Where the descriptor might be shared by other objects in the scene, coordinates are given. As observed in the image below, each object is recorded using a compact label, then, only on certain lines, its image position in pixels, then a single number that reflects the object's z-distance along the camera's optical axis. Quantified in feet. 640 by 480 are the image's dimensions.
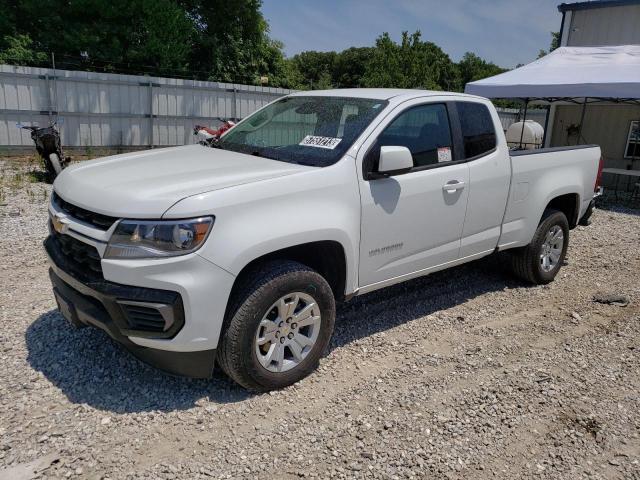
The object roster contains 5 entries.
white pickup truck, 9.16
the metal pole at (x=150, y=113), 44.92
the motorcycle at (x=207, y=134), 14.57
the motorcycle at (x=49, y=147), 29.58
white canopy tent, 33.14
